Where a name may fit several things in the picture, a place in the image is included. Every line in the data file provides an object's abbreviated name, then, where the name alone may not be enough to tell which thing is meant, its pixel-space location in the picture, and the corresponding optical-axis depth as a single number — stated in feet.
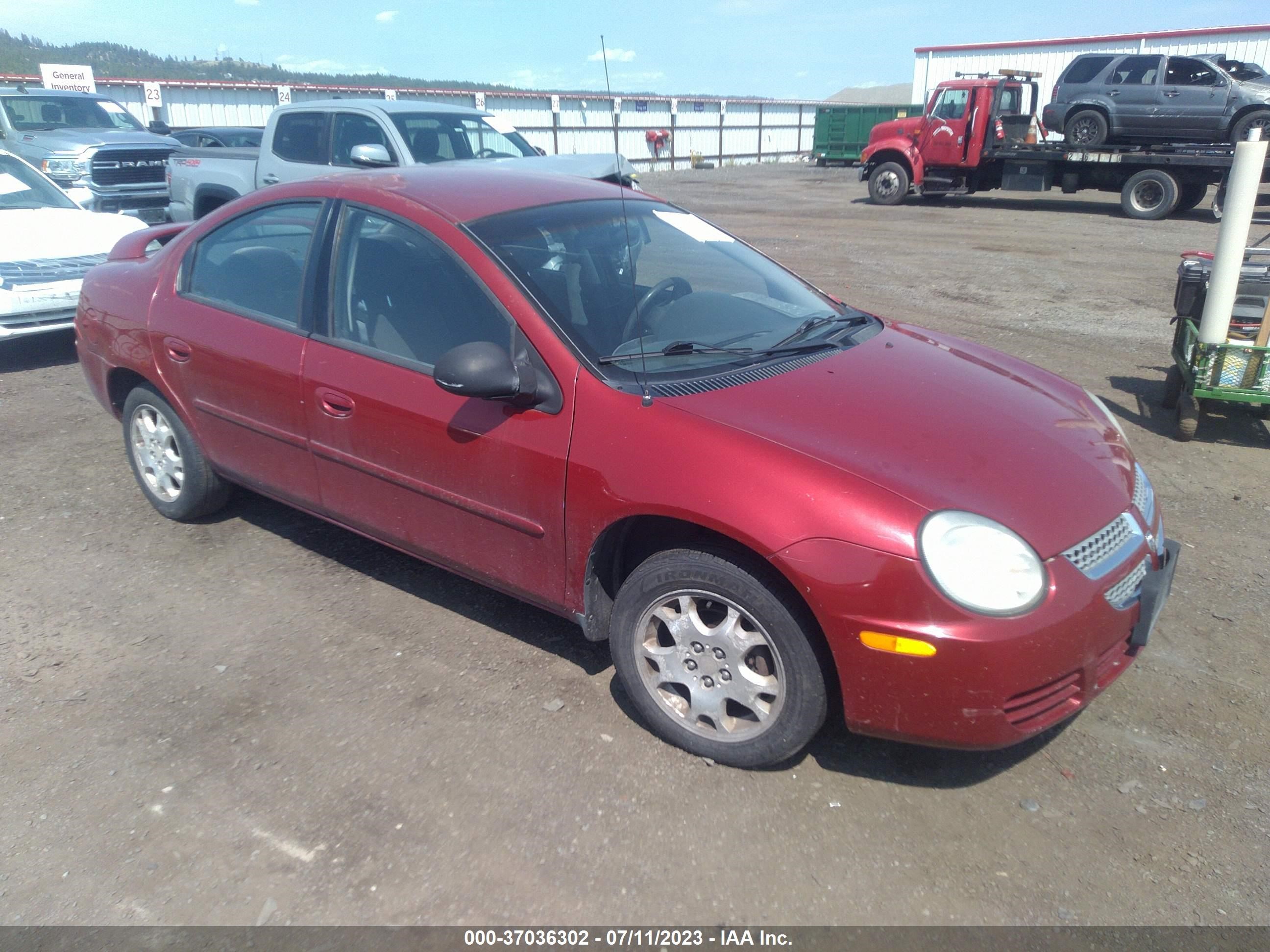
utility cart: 17.89
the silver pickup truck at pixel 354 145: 30.66
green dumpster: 103.09
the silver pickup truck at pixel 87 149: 43.52
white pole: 17.54
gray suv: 57.11
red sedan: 8.28
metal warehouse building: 91.76
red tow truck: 57.57
